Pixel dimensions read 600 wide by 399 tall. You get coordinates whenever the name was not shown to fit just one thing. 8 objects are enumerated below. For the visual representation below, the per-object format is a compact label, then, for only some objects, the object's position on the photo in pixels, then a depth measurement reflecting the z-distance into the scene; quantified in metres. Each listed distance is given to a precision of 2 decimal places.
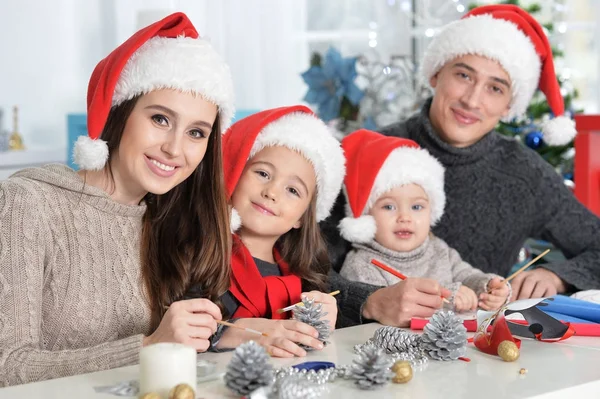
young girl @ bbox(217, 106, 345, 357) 1.88
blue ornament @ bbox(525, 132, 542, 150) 3.15
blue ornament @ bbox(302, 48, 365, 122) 3.62
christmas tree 3.20
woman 1.53
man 2.44
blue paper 1.70
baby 2.19
